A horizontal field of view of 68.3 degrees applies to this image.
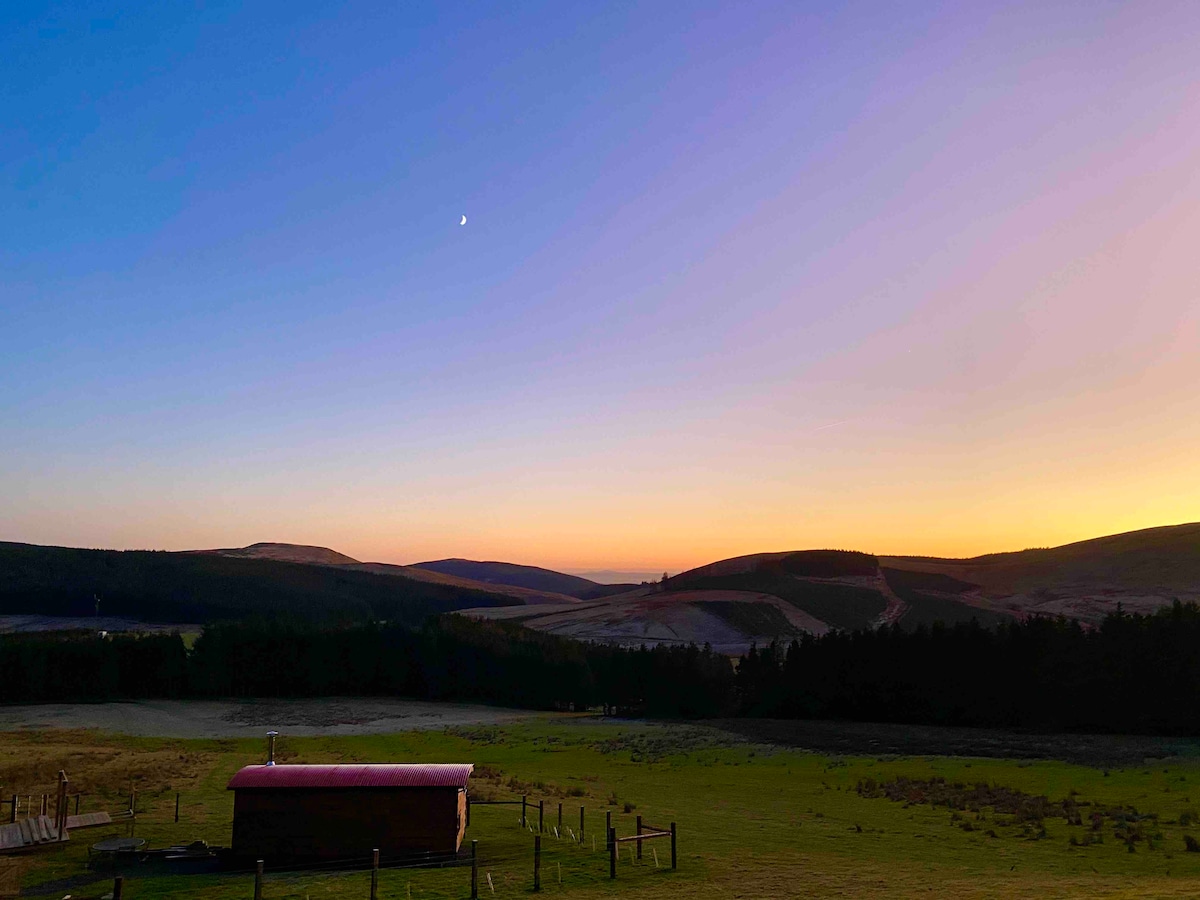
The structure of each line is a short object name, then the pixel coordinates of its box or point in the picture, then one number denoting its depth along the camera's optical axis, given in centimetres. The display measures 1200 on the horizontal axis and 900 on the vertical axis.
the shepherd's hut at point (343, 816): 3170
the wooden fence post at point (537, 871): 2607
